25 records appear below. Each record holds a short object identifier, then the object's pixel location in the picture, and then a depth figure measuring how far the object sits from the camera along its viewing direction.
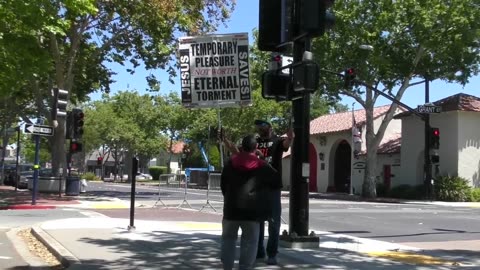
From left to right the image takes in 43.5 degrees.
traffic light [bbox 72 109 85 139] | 25.47
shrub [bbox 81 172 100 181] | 87.50
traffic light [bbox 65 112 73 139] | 25.89
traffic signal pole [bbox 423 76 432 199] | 33.12
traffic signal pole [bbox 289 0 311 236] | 9.82
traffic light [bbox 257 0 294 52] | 9.59
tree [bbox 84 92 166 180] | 72.56
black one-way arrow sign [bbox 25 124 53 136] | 20.50
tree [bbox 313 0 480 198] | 33.50
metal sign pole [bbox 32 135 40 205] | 20.61
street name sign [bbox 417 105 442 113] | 33.44
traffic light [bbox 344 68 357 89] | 30.84
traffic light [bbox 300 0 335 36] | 9.03
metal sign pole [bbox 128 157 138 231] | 12.16
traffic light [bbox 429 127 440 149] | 32.37
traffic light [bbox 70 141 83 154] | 25.62
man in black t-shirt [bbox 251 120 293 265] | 8.27
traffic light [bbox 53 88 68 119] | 20.55
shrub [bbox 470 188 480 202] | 35.88
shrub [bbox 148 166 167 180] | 91.00
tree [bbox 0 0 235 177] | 26.58
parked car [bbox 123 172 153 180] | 91.07
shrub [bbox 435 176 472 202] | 35.50
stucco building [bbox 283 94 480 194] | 37.34
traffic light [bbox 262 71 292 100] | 9.68
